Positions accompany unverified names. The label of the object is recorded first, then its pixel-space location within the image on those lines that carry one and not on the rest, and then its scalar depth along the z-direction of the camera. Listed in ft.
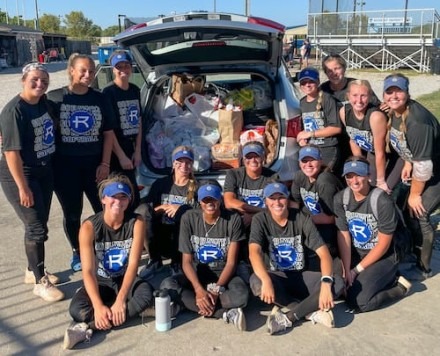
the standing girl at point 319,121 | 14.39
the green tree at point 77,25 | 283.38
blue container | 61.02
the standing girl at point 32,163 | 11.54
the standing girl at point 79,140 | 12.75
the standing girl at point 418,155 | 12.28
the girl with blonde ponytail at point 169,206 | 13.35
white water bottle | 10.81
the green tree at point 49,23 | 277.44
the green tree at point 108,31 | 334.24
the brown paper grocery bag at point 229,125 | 15.66
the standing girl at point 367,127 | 13.25
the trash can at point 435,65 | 77.76
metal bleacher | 81.51
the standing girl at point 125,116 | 13.88
